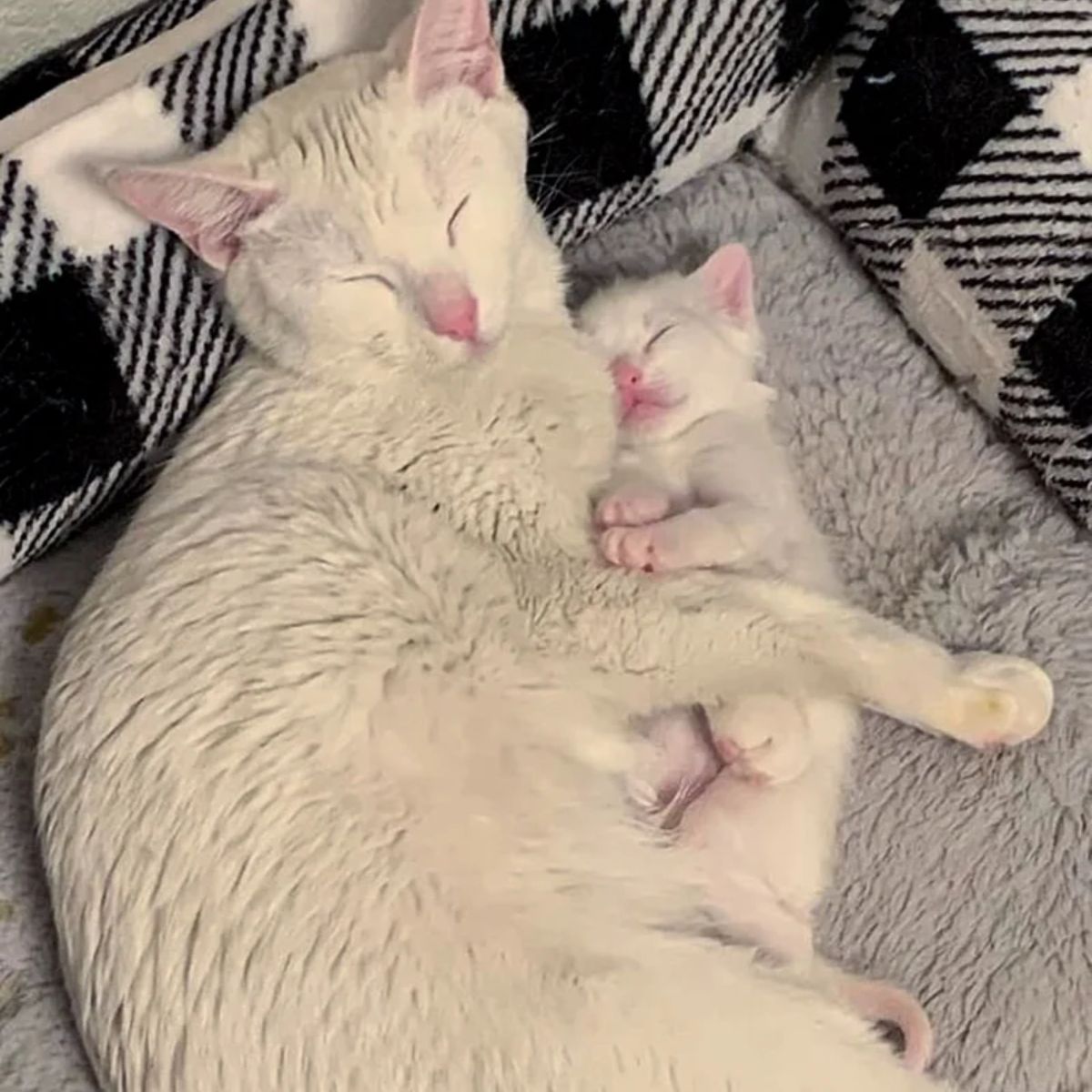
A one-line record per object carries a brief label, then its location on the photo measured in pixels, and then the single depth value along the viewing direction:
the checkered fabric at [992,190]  1.41
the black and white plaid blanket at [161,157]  1.32
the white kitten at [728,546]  1.25
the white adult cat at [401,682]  1.07
